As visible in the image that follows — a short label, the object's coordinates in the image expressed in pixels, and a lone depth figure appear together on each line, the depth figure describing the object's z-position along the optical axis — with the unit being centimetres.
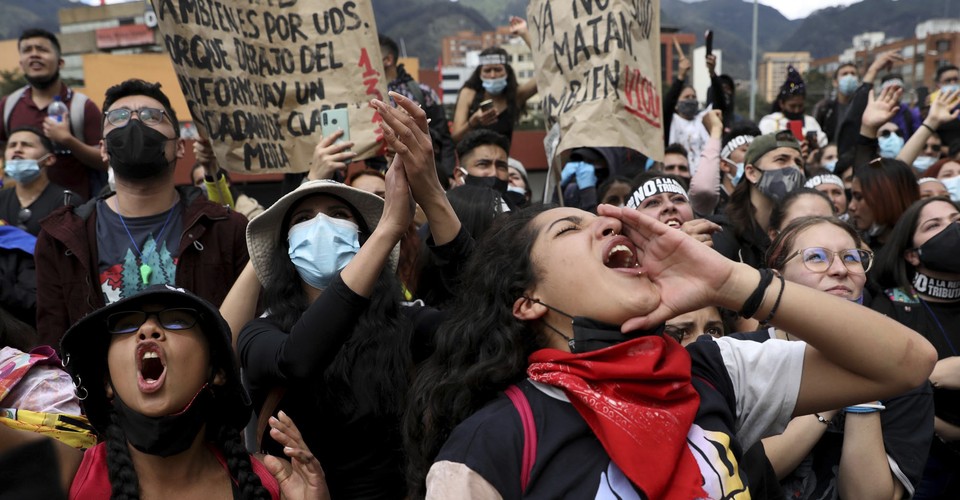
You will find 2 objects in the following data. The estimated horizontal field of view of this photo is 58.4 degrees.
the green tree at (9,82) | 4784
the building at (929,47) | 8088
